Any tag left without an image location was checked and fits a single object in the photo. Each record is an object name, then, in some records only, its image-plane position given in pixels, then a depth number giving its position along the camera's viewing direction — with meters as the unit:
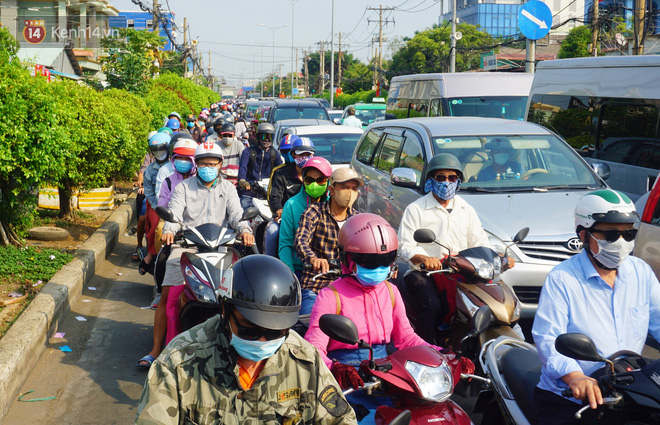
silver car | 6.30
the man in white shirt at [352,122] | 18.53
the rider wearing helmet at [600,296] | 3.25
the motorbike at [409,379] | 3.01
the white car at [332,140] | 12.12
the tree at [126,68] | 24.56
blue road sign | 18.06
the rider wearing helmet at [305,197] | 5.72
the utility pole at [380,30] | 66.75
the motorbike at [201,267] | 5.02
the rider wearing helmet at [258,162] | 9.86
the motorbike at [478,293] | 4.54
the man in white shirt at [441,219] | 5.37
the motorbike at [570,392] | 2.74
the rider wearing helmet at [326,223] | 5.02
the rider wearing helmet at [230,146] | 11.18
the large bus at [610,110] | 9.37
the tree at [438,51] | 53.81
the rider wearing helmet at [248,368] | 2.47
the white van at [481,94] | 13.79
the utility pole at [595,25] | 26.38
